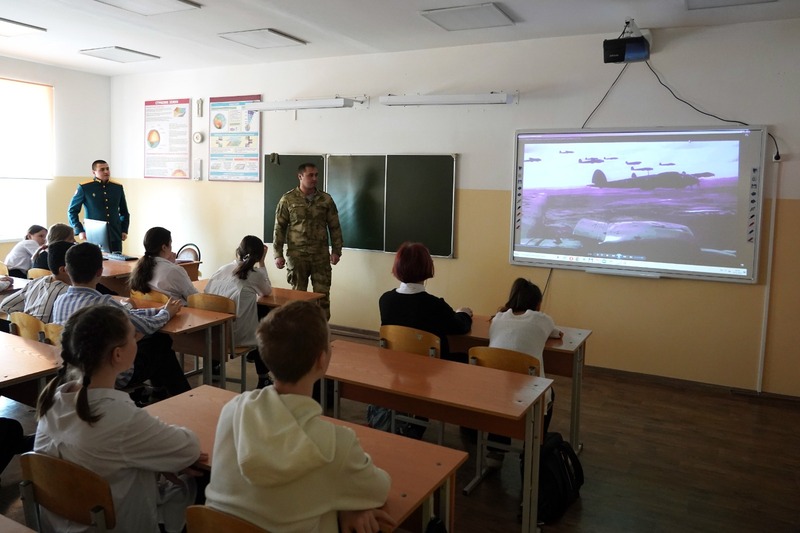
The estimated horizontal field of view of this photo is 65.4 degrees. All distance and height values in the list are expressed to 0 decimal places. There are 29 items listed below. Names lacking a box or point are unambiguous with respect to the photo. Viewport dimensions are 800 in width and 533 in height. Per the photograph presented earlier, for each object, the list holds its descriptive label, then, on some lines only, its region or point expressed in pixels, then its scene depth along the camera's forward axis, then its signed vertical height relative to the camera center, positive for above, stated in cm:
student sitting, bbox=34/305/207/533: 173 -64
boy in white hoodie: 135 -55
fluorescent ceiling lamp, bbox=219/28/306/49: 527 +145
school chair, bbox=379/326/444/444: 307 -66
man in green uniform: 671 -2
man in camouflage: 582 -24
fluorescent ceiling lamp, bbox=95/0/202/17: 446 +142
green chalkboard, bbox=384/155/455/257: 564 +8
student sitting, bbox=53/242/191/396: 302 -62
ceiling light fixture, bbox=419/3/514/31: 438 +141
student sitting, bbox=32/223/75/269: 470 -27
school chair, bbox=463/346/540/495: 280 -68
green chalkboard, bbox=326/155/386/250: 599 +12
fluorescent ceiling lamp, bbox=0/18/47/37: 531 +148
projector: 442 +118
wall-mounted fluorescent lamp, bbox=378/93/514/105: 517 +96
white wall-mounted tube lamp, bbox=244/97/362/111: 583 +99
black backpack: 283 -122
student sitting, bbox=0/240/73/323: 333 -48
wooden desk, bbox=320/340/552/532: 232 -70
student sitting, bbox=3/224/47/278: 532 -51
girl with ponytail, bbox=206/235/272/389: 405 -54
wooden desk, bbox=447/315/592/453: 333 -79
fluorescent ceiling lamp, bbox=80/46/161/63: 624 +150
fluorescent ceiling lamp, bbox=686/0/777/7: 398 +138
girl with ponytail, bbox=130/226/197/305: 393 -45
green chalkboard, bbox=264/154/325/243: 641 +29
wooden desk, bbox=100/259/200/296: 508 -61
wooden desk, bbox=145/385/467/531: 165 -74
